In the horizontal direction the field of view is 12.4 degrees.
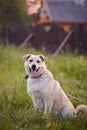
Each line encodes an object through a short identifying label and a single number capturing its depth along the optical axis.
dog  6.41
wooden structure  27.58
